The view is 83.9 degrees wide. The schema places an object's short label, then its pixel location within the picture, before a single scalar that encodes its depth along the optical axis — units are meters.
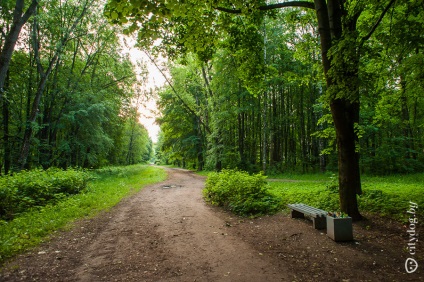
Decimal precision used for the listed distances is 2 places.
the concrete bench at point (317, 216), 5.76
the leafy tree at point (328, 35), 3.54
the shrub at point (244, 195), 7.83
